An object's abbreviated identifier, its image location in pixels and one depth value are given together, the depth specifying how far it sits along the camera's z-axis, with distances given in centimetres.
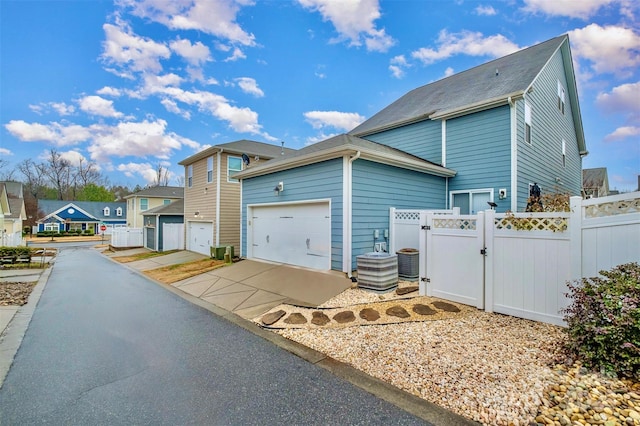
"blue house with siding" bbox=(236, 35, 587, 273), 755
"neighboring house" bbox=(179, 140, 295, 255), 1376
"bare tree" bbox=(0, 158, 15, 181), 3915
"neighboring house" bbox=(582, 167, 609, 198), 2881
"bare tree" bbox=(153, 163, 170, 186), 4887
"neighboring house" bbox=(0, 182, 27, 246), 1906
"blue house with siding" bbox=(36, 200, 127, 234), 3738
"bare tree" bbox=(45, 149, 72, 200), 4538
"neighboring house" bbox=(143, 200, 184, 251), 1714
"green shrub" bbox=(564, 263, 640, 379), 274
